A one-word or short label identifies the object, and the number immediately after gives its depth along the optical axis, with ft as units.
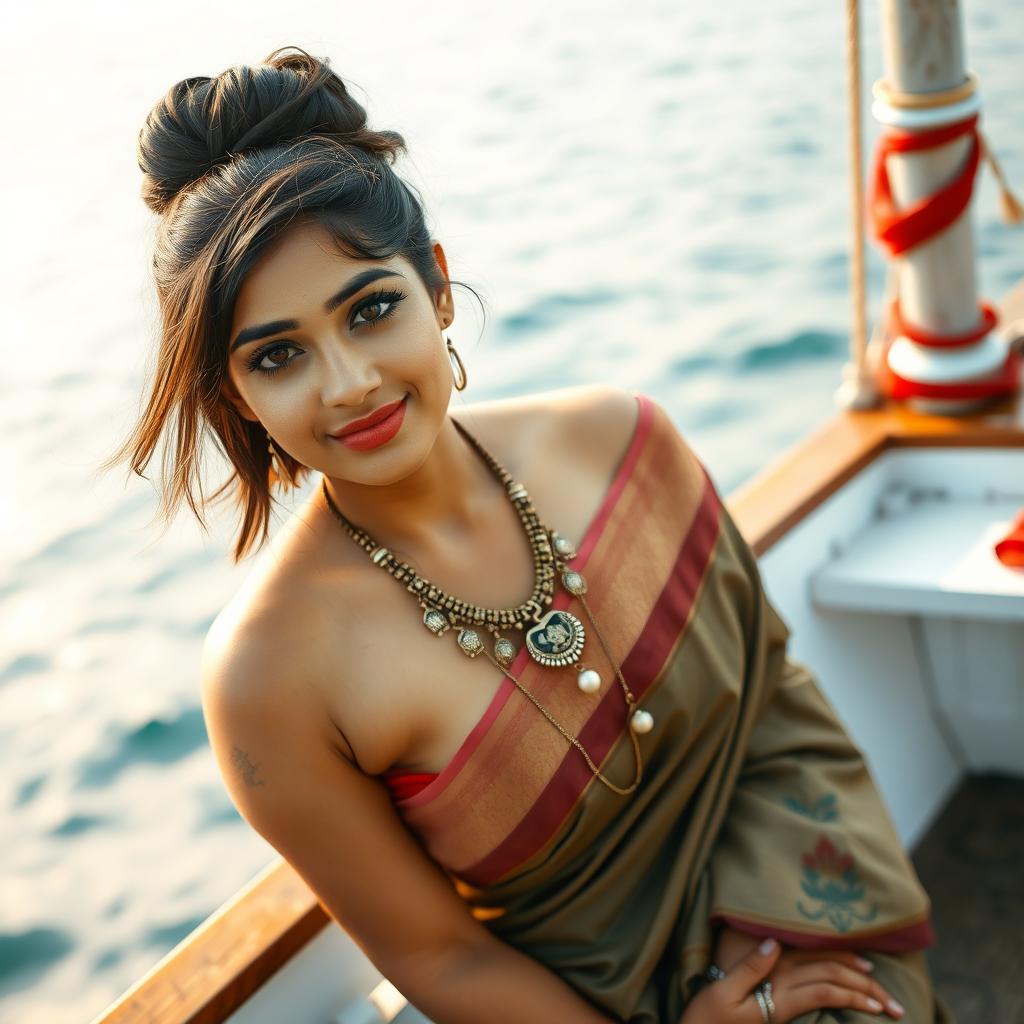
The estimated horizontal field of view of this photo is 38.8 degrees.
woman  4.33
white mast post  7.68
